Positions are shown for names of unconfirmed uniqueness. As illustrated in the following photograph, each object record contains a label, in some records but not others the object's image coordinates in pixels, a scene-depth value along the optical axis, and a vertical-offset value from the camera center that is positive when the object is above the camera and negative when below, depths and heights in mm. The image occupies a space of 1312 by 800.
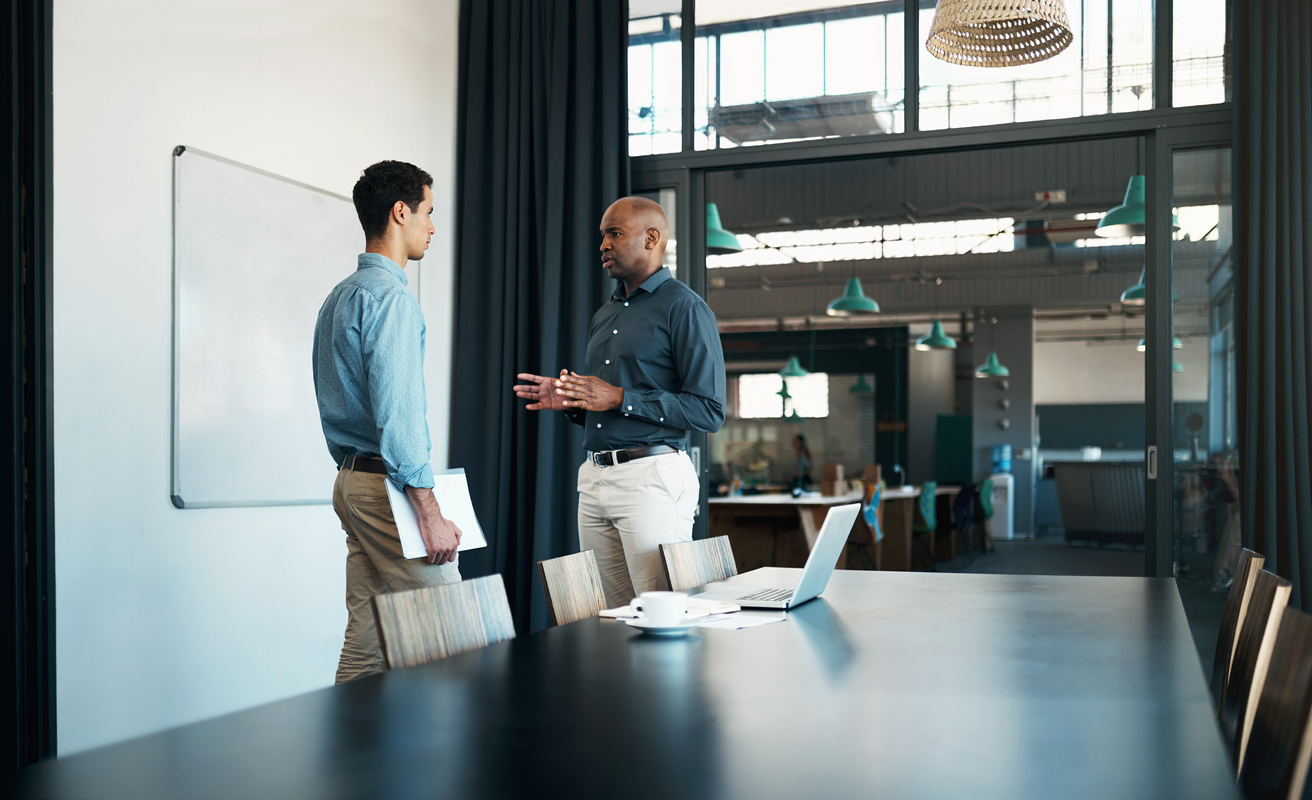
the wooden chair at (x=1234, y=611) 1896 -418
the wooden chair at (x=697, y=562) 2375 -419
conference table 930 -364
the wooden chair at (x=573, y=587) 2010 -397
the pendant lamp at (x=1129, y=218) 5809 +1010
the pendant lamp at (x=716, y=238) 6127 +949
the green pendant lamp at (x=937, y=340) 12375 +653
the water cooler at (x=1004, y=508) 14664 -1628
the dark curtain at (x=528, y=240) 4453 +684
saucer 1713 -395
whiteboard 3188 +221
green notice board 15570 -840
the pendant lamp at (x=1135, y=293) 8795 +922
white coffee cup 1722 -363
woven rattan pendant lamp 2633 +969
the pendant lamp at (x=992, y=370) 14170 +331
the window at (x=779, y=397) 15797 -48
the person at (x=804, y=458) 12844 -860
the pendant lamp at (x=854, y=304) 9258 +821
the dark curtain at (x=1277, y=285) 3600 +391
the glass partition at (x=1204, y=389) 3881 +19
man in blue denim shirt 2311 -46
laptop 1993 -370
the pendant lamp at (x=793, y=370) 12008 +282
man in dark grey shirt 2811 -22
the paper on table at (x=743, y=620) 1808 -409
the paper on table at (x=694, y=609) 1883 -402
